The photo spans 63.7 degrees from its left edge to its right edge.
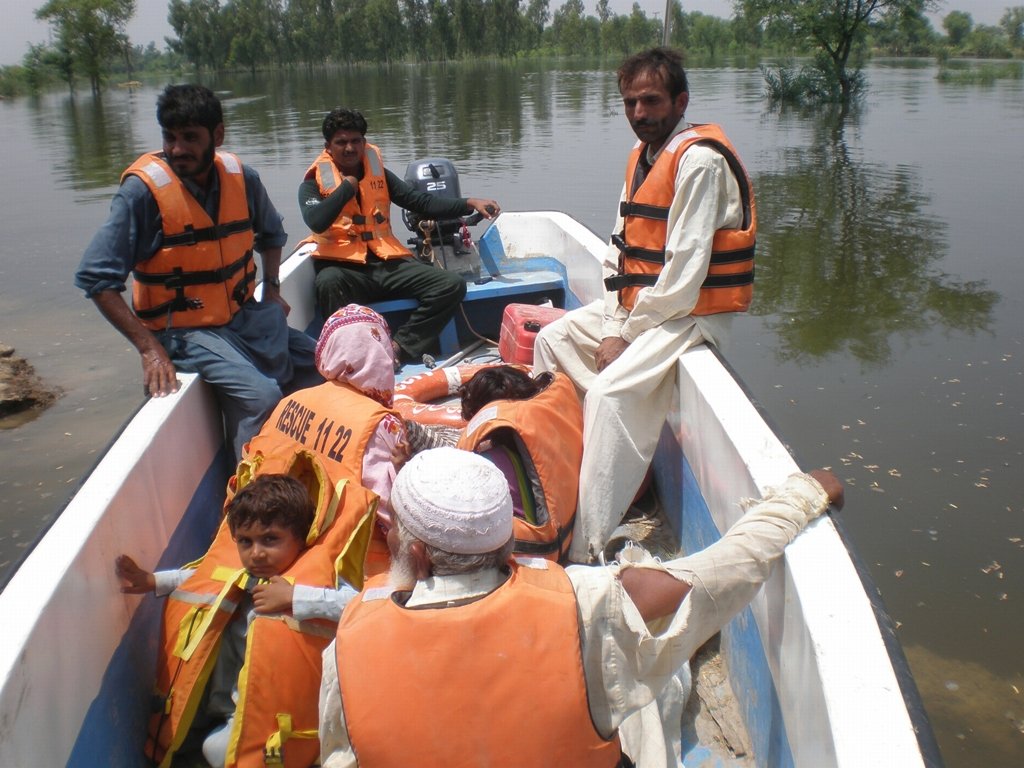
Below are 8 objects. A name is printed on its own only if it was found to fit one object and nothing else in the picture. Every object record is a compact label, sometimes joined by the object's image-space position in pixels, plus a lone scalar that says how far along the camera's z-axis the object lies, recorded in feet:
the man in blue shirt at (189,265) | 8.50
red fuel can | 12.53
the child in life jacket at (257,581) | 5.74
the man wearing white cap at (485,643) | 4.12
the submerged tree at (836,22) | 78.89
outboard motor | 15.66
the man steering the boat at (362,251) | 13.57
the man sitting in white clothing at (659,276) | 8.29
